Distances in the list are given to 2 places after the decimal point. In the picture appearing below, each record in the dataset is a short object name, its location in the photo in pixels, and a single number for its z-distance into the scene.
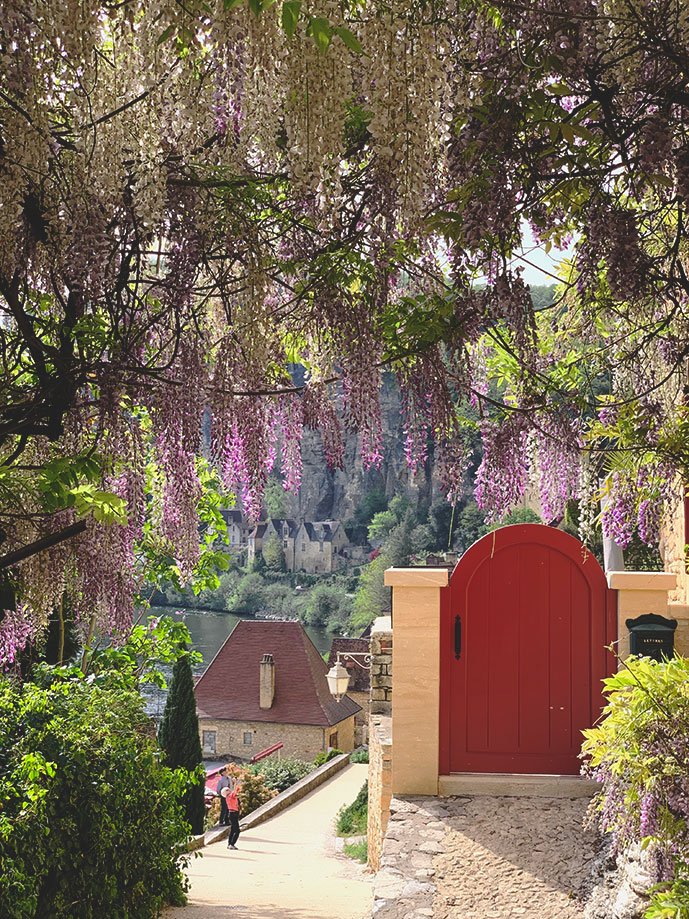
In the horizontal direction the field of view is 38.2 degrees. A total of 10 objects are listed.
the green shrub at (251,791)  18.58
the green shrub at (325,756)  24.45
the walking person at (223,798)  14.28
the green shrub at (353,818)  14.58
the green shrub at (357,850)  12.42
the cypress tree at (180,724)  15.80
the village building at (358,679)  32.53
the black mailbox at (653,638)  5.97
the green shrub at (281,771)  21.27
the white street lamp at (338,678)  18.23
